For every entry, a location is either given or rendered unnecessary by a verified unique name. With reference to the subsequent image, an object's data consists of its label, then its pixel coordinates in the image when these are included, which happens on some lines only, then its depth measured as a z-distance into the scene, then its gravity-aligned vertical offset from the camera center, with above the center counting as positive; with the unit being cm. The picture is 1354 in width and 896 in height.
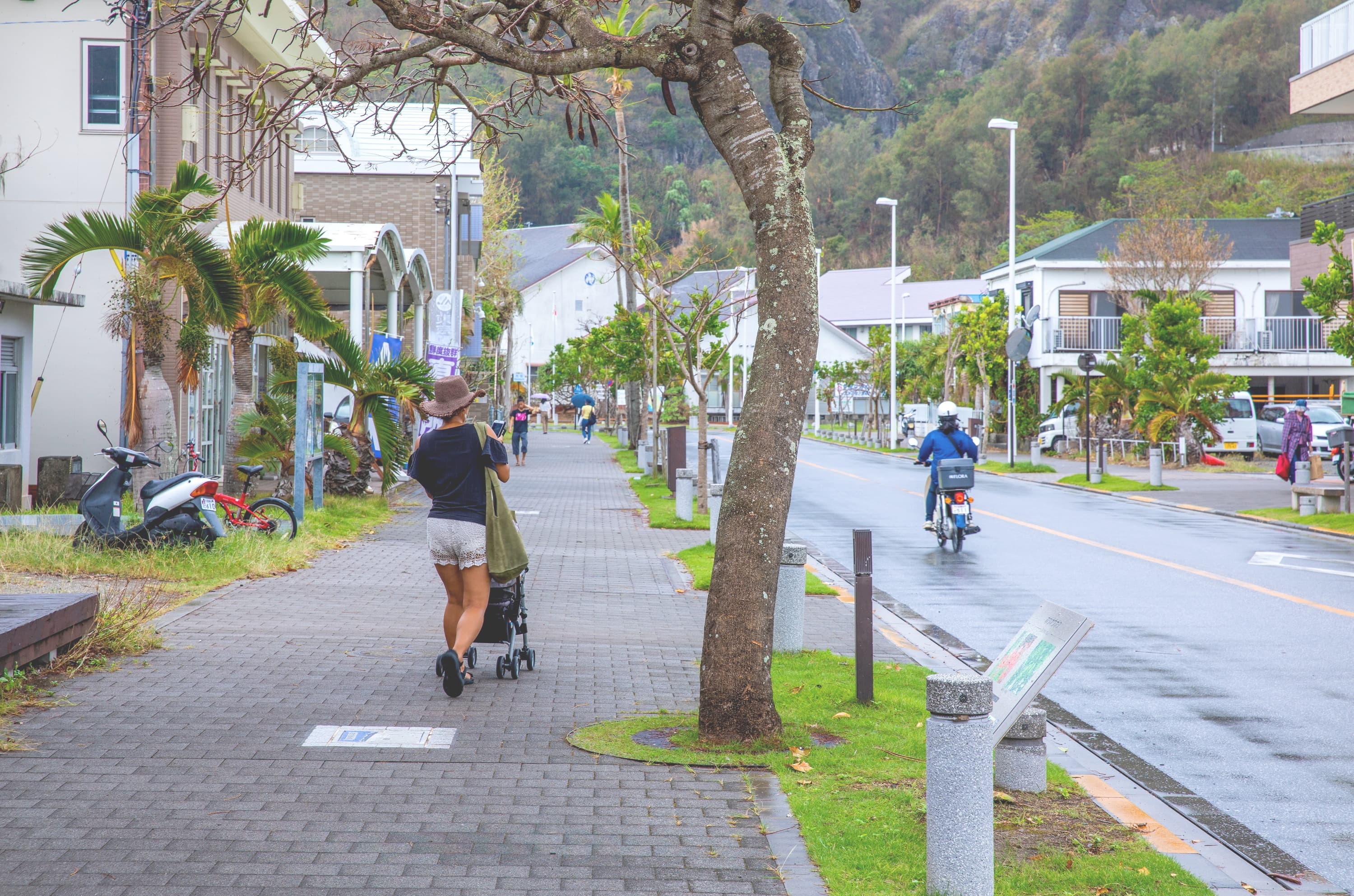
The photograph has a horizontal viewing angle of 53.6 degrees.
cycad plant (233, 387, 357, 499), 1778 -40
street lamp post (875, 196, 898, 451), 5009 +186
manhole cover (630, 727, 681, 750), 663 -166
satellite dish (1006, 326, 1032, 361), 3591 +180
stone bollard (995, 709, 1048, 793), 595 -156
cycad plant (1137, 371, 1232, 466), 3497 +28
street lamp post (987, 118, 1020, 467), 3631 +35
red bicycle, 1412 -116
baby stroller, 799 -130
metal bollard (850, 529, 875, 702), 771 -119
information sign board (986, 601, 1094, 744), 552 -107
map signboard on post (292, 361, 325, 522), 1661 -33
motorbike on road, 1642 -115
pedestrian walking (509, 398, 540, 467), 3416 -56
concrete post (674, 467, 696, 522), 2006 -126
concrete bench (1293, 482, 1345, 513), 2119 -133
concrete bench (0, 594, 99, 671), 724 -124
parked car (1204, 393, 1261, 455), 3862 -65
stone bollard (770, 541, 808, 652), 941 -136
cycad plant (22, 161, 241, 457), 1457 +159
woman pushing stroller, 771 -49
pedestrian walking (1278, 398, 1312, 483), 2427 -46
